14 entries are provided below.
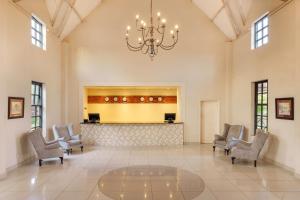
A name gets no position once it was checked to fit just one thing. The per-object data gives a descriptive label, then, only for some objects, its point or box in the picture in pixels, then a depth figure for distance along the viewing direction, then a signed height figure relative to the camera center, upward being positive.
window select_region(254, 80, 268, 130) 5.53 -0.12
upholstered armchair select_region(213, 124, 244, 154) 5.80 -1.22
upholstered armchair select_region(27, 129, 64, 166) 4.78 -1.32
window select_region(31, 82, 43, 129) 5.60 -0.18
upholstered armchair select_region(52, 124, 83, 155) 5.83 -1.30
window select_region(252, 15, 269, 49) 5.43 +2.18
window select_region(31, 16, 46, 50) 5.55 +2.11
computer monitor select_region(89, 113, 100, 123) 7.41 -0.70
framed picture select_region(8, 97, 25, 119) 4.35 -0.20
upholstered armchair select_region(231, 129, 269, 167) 4.74 -1.30
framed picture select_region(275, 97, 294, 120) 4.31 -0.17
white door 7.58 -0.85
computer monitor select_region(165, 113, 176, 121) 7.58 -0.69
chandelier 7.33 +2.43
